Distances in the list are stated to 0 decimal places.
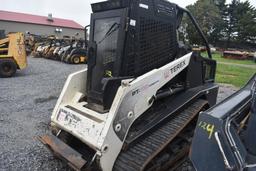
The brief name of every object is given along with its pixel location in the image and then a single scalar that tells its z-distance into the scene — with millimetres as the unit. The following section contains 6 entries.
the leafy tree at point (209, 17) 31618
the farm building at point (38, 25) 27275
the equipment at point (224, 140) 1160
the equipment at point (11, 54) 7083
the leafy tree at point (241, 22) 30178
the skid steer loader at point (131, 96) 1768
